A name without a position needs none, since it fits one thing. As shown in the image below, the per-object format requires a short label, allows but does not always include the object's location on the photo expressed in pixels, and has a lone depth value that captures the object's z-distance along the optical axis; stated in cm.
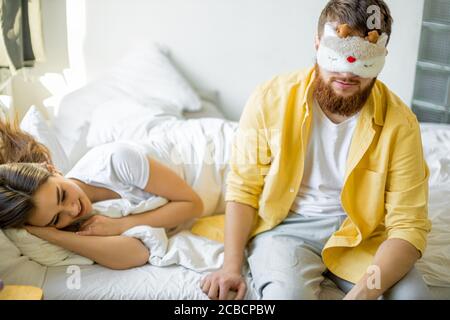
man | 111
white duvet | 123
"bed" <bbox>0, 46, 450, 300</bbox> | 116
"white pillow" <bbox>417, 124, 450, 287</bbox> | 123
